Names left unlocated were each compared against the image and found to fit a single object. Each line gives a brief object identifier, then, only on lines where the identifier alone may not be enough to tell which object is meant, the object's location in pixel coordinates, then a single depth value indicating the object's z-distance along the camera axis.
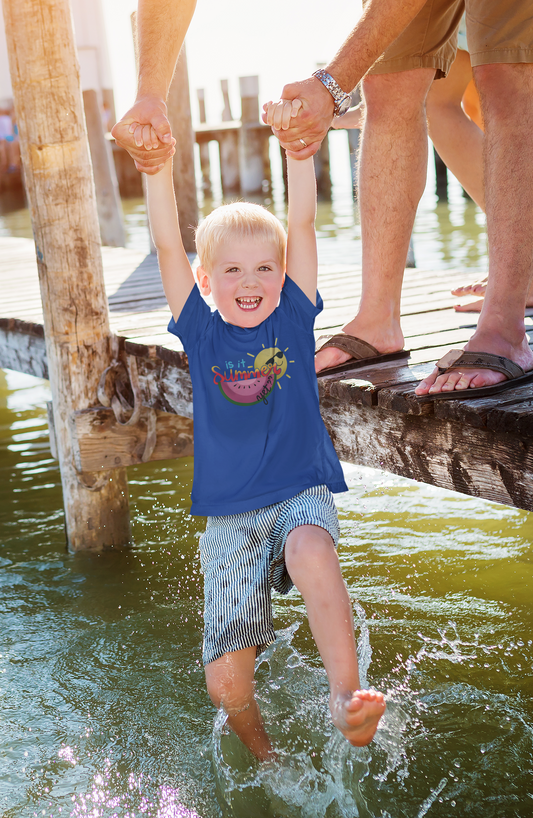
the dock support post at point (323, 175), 17.09
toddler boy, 2.41
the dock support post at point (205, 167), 23.83
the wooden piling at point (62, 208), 3.82
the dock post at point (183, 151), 6.82
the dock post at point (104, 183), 10.08
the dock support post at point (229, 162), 19.75
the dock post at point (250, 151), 16.84
